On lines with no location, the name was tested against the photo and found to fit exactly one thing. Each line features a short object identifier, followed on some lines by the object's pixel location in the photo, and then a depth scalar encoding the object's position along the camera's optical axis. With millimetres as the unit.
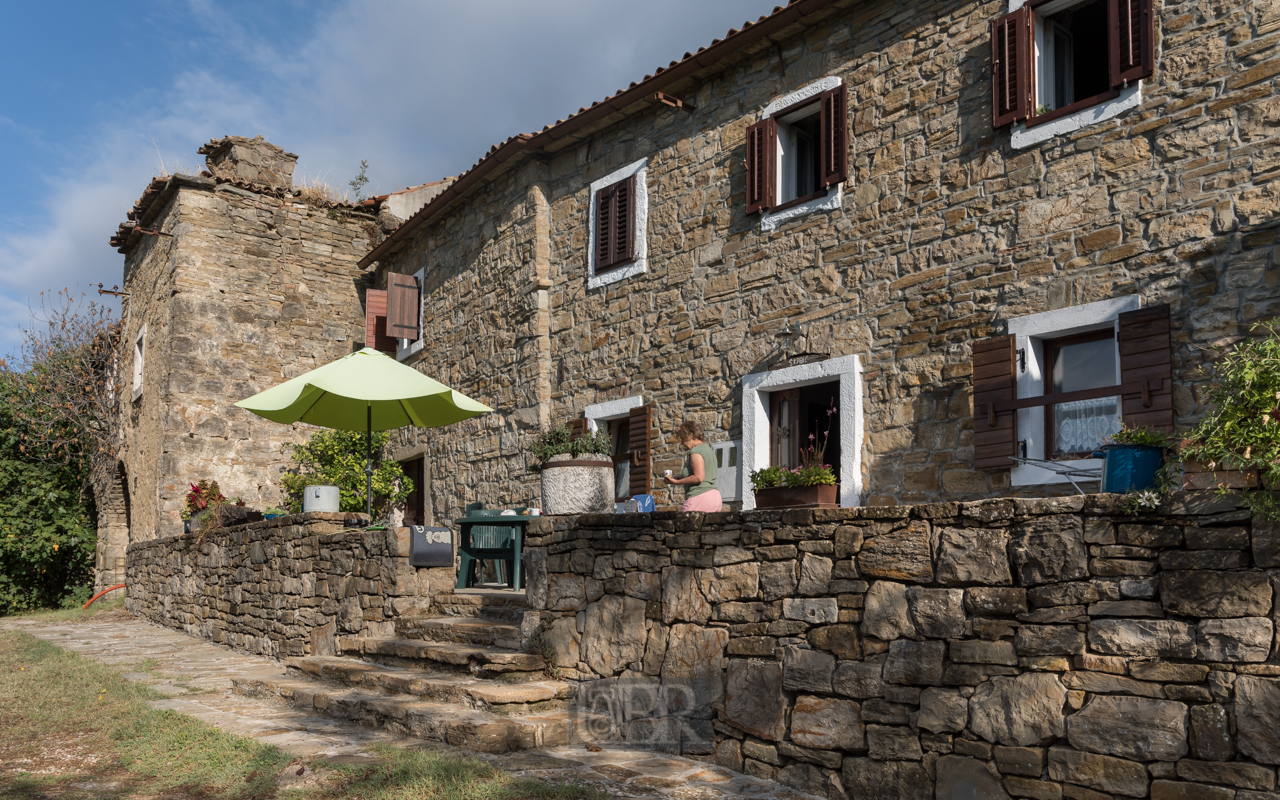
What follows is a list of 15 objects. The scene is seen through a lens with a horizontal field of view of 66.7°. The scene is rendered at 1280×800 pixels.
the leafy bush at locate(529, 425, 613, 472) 6867
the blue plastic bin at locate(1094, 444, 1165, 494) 3787
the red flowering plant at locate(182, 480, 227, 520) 12562
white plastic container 9008
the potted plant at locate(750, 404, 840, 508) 5680
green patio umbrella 7676
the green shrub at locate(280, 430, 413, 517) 13516
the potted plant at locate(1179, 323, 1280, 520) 3199
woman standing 6605
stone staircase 5211
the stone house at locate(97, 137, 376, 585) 14547
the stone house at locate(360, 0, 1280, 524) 5941
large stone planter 6348
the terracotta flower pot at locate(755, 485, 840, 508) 5688
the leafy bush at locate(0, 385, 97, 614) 16375
